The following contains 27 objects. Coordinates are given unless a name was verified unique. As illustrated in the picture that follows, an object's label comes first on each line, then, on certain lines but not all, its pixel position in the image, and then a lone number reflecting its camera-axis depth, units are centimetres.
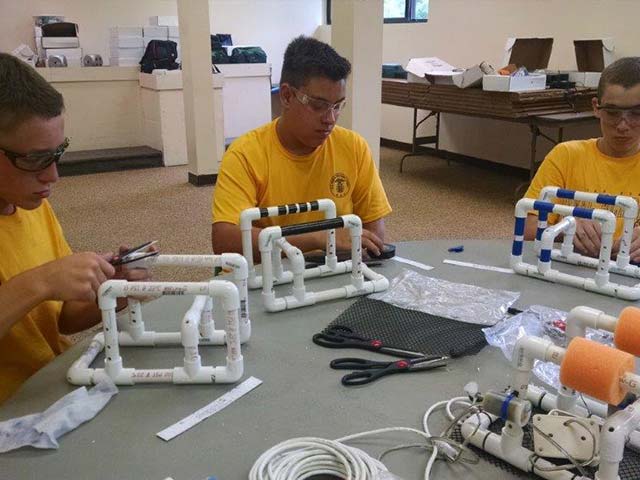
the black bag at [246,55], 691
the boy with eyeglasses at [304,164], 172
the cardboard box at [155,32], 639
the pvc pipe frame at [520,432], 72
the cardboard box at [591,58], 457
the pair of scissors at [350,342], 116
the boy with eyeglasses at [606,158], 172
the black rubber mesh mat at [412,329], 117
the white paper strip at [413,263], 161
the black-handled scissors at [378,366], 108
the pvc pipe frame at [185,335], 102
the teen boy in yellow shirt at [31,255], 104
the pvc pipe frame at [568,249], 143
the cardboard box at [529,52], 491
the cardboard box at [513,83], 427
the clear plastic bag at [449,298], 131
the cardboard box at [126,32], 630
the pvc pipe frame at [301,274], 134
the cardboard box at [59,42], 615
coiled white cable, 81
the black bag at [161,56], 612
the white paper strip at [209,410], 93
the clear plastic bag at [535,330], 115
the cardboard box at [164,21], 662
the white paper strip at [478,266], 160
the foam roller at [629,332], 81
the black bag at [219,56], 679
